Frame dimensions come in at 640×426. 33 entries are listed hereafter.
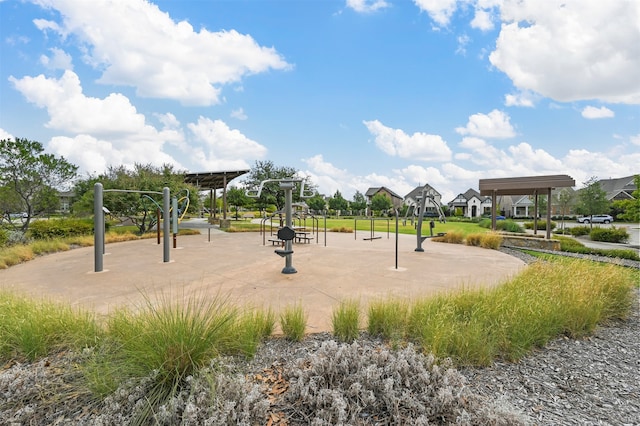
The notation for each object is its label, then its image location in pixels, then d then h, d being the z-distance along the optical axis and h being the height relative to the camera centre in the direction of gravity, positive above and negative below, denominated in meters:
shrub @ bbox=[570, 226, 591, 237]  19.11 -1.15
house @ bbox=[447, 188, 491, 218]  57.53 +1.35
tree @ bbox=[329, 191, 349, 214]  54.69 +1.23
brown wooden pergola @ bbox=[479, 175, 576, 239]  15.07 +1.29
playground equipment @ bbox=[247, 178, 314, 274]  6.18 -0.32
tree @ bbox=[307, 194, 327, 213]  46.15 +1.10
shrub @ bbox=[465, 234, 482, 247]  11.87 -1.05
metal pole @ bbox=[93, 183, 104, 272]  6.94 -0.39
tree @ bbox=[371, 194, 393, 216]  52.28 +1.28
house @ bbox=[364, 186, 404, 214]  62.67 +3.88
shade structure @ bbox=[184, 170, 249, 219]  22.52 +2.39
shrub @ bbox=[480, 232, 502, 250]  11.18 -1.04
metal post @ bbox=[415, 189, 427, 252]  9.88 -0.24
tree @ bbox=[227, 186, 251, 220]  37.60 +1.54
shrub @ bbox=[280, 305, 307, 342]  3.23 -1.16
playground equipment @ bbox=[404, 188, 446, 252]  9.80 +0.06
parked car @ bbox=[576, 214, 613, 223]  35.87 -0.78
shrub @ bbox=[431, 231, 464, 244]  12.64 -1.03
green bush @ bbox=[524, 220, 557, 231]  24.36 -1.09
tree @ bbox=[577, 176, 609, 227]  26.39 +1.00
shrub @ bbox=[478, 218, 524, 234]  18.64 -0.91
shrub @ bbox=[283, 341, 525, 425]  2.03 -1.24
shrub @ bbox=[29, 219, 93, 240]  11.71 -0.73
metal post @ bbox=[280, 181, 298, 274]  6.43 -0.11
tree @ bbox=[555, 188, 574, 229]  31.44 +1.36
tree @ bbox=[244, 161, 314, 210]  23.39 +2.68
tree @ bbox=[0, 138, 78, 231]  12.82 +1.40
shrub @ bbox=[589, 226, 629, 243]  16.02 -1.15
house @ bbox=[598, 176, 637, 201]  43.56 +3.62
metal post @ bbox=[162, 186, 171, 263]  8.07 -0.41
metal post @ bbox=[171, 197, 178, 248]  8.77 -0.15
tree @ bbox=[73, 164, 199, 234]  14.66 +0.58
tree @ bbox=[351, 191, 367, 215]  56.49 +1.20
